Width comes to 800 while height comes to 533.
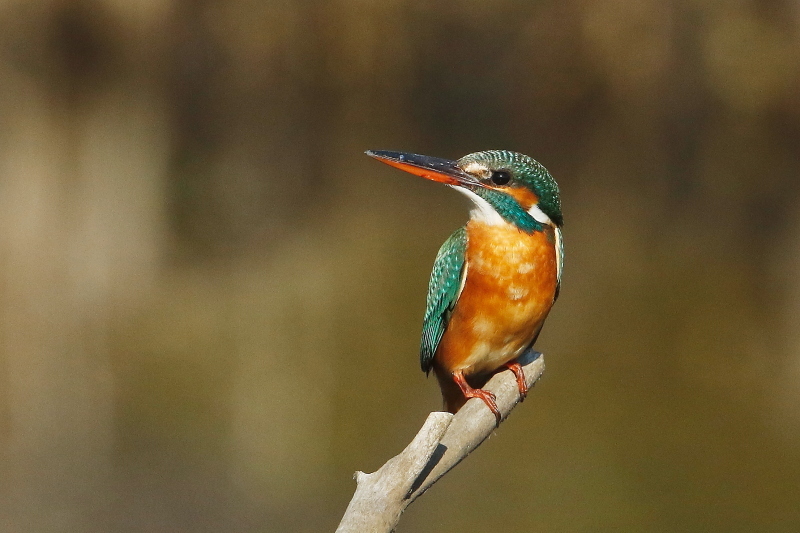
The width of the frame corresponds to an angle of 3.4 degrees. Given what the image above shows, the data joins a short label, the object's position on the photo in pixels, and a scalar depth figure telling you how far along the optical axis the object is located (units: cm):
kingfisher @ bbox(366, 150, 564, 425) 438
